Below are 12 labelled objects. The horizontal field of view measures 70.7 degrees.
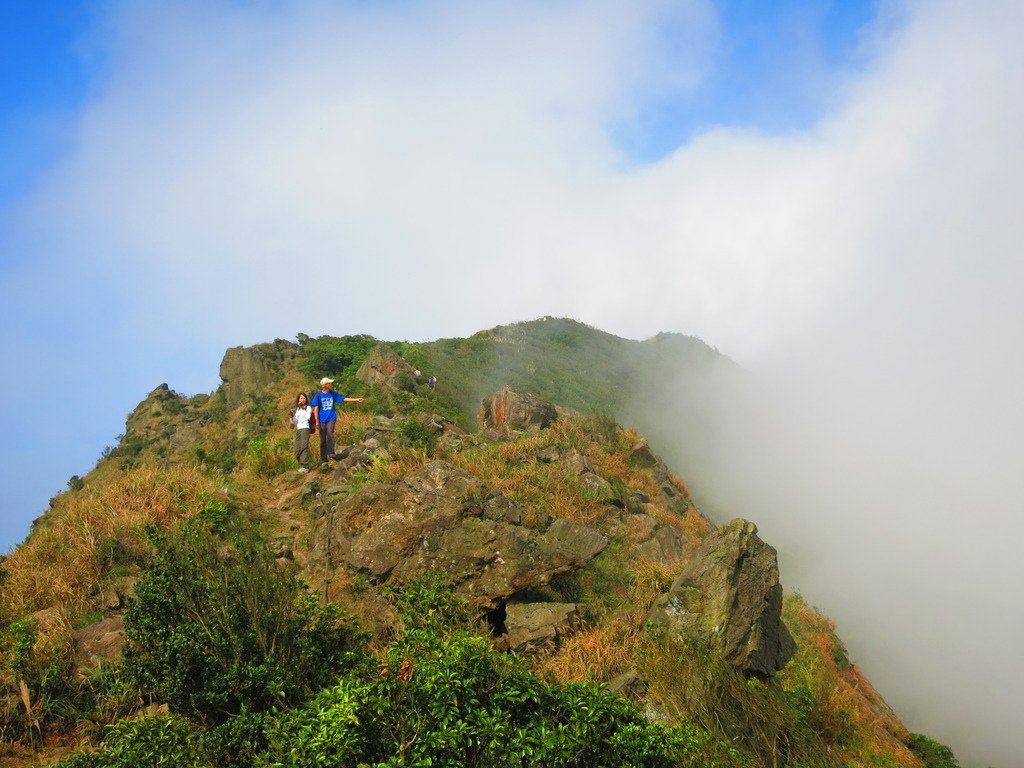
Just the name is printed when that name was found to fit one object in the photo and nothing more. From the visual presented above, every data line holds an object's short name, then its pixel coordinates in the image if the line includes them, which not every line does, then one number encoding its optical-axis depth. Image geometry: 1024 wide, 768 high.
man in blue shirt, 17.23
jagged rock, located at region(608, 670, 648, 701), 9.63
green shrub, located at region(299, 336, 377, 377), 39.34
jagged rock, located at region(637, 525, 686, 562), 14.80
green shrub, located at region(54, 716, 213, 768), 5.53
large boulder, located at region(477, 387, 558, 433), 23.45
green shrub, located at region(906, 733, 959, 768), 15.30
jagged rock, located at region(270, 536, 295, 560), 12.92
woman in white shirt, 16.91
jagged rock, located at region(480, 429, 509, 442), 20.39
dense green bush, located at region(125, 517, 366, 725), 6.88
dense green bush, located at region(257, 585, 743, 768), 5.26
